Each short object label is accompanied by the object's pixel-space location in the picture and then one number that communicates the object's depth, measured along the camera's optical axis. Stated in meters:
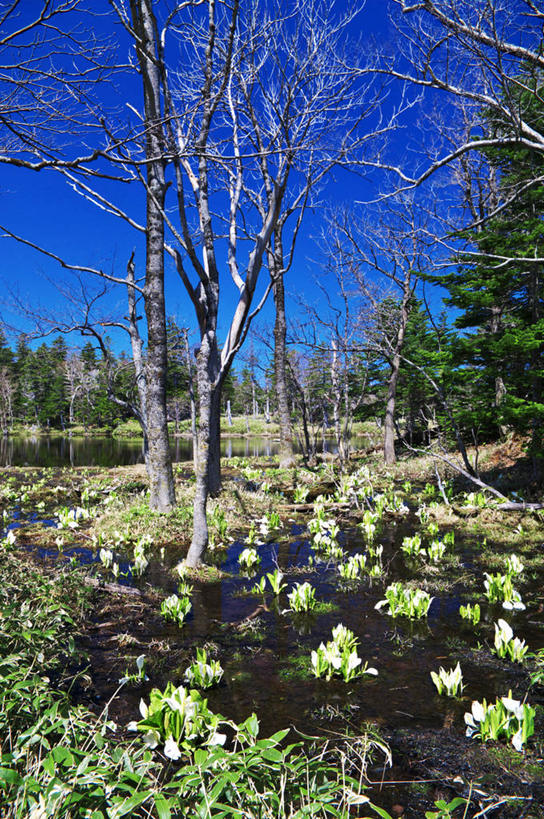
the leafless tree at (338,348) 13.58
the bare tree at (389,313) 16.41
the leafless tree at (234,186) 5.19
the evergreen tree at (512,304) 8.34
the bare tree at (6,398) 53.16
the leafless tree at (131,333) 11.39
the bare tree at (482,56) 4.71
